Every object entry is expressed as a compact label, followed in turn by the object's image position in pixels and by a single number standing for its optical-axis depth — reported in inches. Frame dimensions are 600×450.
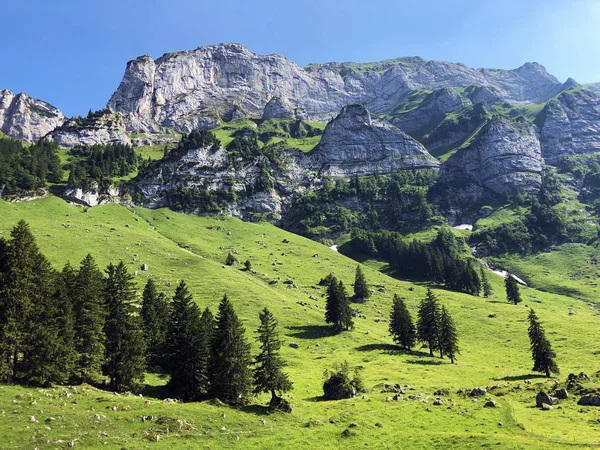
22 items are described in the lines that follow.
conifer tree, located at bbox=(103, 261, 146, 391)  1957.4
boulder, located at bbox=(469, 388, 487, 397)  2132.1
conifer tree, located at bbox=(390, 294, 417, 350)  3709.2
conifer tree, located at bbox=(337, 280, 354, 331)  4072.3
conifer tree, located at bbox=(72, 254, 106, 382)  1910.7
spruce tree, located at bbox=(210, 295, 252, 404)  1947.6
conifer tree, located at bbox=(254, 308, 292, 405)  1968.5
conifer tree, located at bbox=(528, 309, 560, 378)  2783.0
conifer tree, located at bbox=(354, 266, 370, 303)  5369.1
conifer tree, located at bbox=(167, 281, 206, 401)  2058.3
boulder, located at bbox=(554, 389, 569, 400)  2026.3
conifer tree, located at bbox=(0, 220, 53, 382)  1658.5
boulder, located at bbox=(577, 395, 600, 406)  1877.5
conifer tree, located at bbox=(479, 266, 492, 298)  6382.9
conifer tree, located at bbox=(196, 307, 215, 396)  2064.5
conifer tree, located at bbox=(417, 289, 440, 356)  3636.8
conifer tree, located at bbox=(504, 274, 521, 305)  5625.0
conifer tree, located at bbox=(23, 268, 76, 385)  1662.2
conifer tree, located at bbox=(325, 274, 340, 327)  4119.1
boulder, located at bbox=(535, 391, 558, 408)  1964.8
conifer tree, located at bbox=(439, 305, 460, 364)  3388.3
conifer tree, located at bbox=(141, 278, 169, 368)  2549.2
